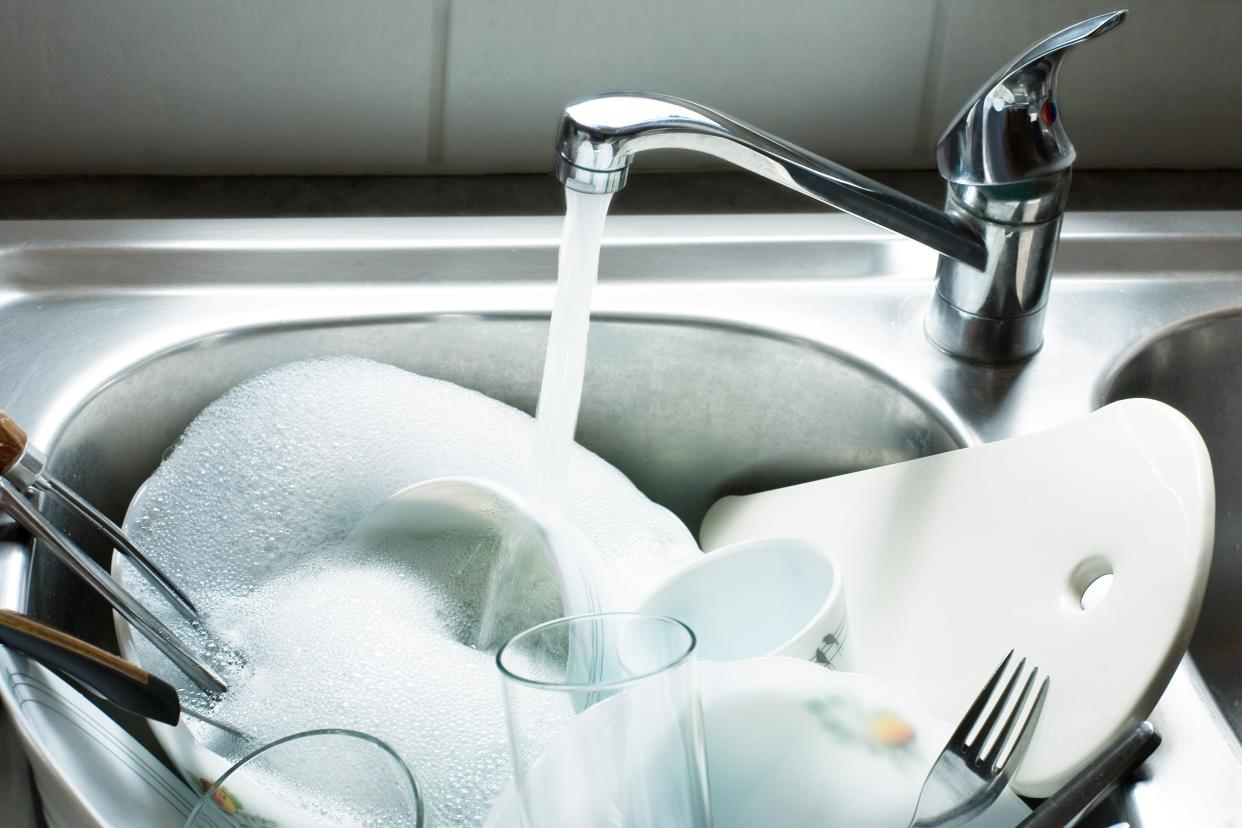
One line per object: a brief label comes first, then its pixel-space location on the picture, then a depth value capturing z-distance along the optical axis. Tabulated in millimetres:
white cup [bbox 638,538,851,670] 1053
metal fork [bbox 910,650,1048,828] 943
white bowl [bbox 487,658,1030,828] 951
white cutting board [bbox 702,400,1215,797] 999
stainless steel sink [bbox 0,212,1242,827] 1176
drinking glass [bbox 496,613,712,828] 896
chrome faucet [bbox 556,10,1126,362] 1061
